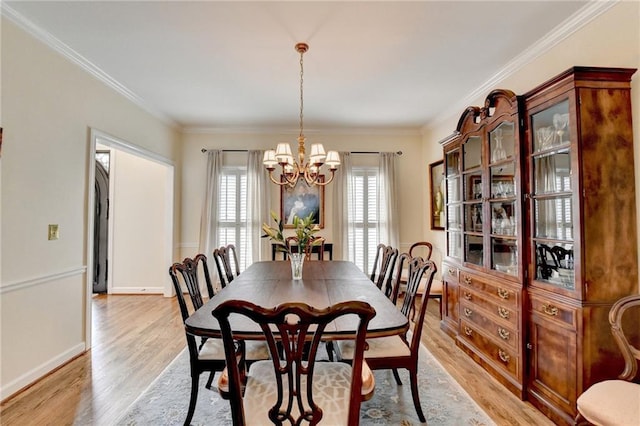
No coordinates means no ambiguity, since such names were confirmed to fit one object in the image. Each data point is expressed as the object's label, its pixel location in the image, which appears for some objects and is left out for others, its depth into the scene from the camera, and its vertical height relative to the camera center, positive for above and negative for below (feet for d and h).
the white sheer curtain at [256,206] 16.38 +0.81
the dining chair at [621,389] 4.47 -2.69
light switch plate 8.46 -0.29
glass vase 8.51 -1.17
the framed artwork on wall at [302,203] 16.83 +0.98
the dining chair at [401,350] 6.17 -2.63
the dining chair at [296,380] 3.55 -2.26
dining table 4.89 -1.61
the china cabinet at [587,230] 5.87 -0.18
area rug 6.48 -4.13
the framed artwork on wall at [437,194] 15.24 +1.37
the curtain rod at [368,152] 16.99 +3.77
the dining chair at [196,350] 6.01 -2.64
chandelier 9.00 +1.81
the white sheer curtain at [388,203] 16.62 +0.97
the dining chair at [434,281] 12.11 -2.62
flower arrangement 8.14 -0.32
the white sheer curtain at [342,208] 16.71 +0.70
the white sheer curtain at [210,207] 16.40 +0.76
